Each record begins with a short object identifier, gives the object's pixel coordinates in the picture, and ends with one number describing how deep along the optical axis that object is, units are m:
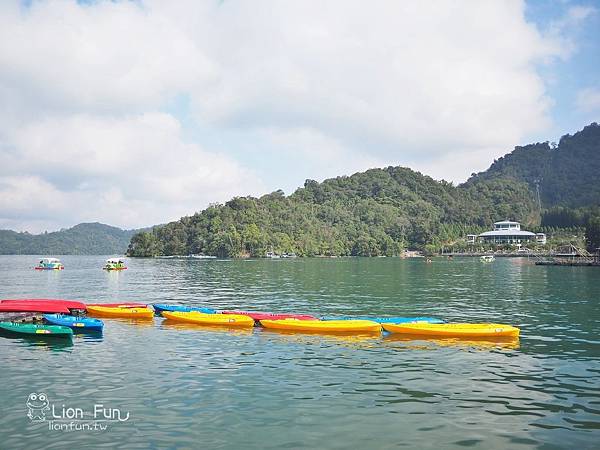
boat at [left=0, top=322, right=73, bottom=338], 28.48
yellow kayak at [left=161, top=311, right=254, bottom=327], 32.84
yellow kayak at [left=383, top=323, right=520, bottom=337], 29.09
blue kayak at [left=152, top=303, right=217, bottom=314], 37.78
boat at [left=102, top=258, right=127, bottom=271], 112.30
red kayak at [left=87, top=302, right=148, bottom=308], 38.99
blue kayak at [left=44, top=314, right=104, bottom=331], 30.58
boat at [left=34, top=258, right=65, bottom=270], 119.50
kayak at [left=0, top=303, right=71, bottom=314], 35.62
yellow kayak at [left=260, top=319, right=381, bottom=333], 30.39
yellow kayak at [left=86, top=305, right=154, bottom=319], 37.12
